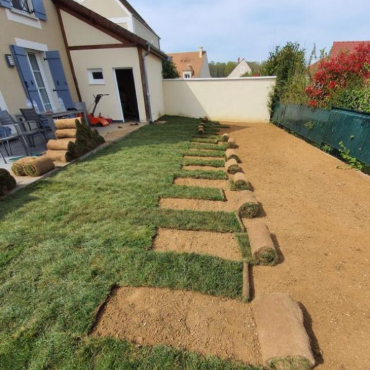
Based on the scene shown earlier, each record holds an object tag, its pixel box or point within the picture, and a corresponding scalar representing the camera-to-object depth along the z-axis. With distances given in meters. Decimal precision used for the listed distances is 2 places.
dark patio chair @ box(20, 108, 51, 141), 5.43
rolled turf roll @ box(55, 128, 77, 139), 5.24
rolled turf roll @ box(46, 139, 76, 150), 4.98
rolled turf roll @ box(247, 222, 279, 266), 2.21
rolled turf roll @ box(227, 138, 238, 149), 6.36
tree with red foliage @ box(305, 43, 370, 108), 6.08
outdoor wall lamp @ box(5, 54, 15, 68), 6.11
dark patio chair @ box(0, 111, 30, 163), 5.04
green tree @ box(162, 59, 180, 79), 12.82
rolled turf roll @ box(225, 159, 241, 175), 4.46
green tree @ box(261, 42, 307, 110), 8.99
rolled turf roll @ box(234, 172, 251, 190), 3.75
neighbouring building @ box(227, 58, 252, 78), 45.19
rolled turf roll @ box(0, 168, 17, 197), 3.46
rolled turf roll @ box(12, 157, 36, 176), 4.10
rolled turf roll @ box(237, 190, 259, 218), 2.96
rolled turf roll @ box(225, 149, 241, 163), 5.12
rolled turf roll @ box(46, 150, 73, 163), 4.88
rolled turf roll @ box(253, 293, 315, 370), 1.37
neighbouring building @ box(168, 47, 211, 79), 30.91
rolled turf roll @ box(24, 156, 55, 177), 4.07
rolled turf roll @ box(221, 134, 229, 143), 7.18
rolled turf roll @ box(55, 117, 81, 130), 5.33
